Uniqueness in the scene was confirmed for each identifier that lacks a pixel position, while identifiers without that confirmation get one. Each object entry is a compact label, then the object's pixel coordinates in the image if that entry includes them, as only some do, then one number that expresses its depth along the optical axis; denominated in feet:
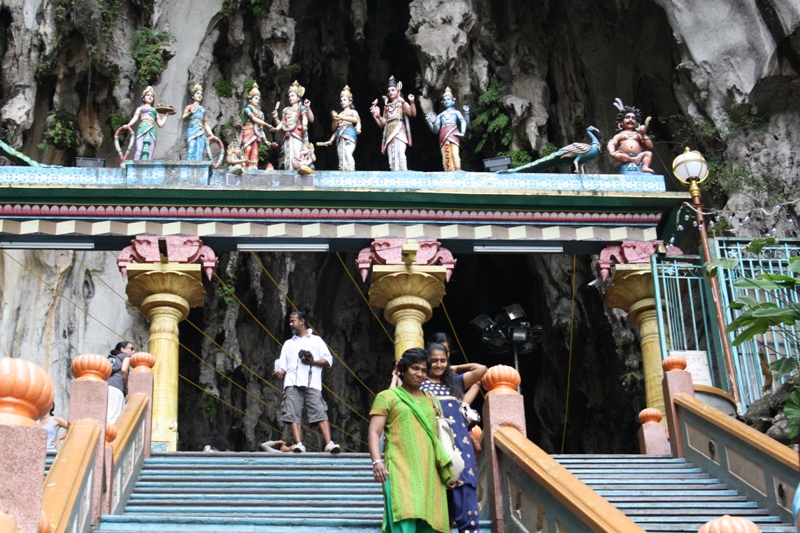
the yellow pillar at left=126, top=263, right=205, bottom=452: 45.80
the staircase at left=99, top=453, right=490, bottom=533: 24.97
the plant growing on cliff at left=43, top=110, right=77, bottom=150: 59.16
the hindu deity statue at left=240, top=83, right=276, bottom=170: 51.73
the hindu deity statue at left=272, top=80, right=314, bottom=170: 52.06
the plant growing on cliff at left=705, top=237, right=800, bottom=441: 29.07
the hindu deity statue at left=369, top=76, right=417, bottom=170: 52.42
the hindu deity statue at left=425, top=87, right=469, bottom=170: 52.44
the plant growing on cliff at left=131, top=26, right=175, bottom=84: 61.98
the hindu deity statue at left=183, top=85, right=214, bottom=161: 51.78
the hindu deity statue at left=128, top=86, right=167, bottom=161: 51.24
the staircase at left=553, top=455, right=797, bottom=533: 26.35
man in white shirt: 38.01
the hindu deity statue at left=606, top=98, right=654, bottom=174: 51.88
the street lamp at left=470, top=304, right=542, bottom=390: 59.52
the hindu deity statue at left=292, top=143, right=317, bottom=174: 49.49
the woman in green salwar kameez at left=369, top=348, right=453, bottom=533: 21.83
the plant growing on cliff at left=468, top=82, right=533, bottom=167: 63.41
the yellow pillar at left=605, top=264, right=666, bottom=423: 47.34
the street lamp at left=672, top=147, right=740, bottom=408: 42.63
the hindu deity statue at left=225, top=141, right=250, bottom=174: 49.03
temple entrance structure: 47.67
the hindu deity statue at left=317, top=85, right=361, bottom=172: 52.54
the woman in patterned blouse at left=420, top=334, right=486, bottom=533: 23.24
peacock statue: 51.93
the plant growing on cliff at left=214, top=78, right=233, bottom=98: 65.62
